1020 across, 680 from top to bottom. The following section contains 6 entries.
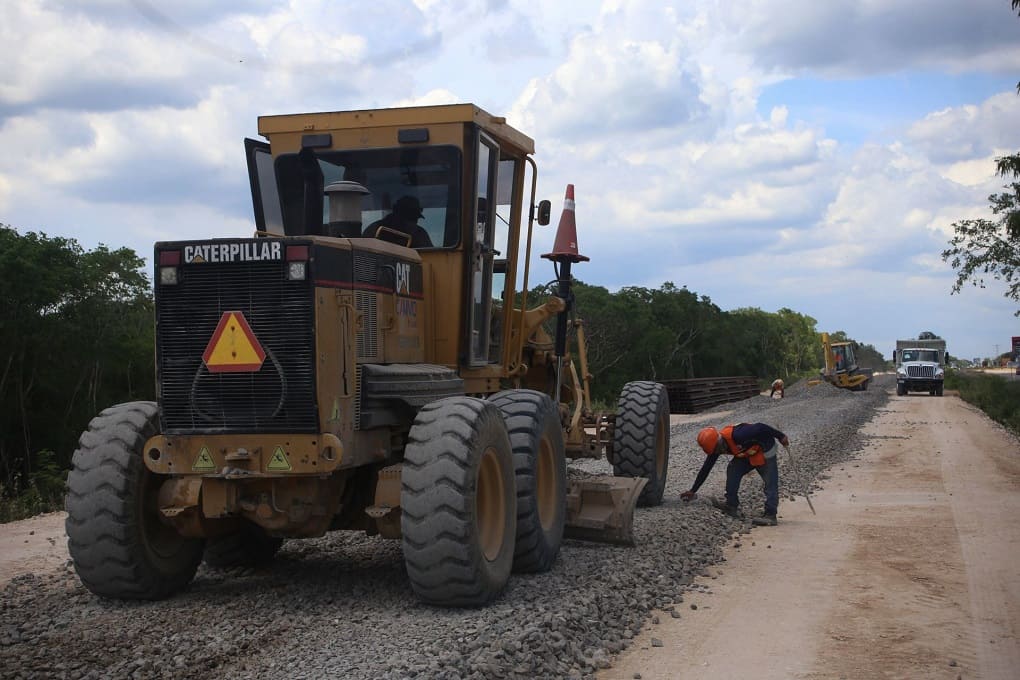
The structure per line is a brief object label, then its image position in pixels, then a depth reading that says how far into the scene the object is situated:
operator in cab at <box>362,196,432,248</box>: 8.19
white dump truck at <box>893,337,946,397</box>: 52.66
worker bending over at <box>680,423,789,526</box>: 11.66
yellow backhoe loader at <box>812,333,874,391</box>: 56.03
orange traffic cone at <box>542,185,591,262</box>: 10.80
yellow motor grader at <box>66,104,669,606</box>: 6.53
